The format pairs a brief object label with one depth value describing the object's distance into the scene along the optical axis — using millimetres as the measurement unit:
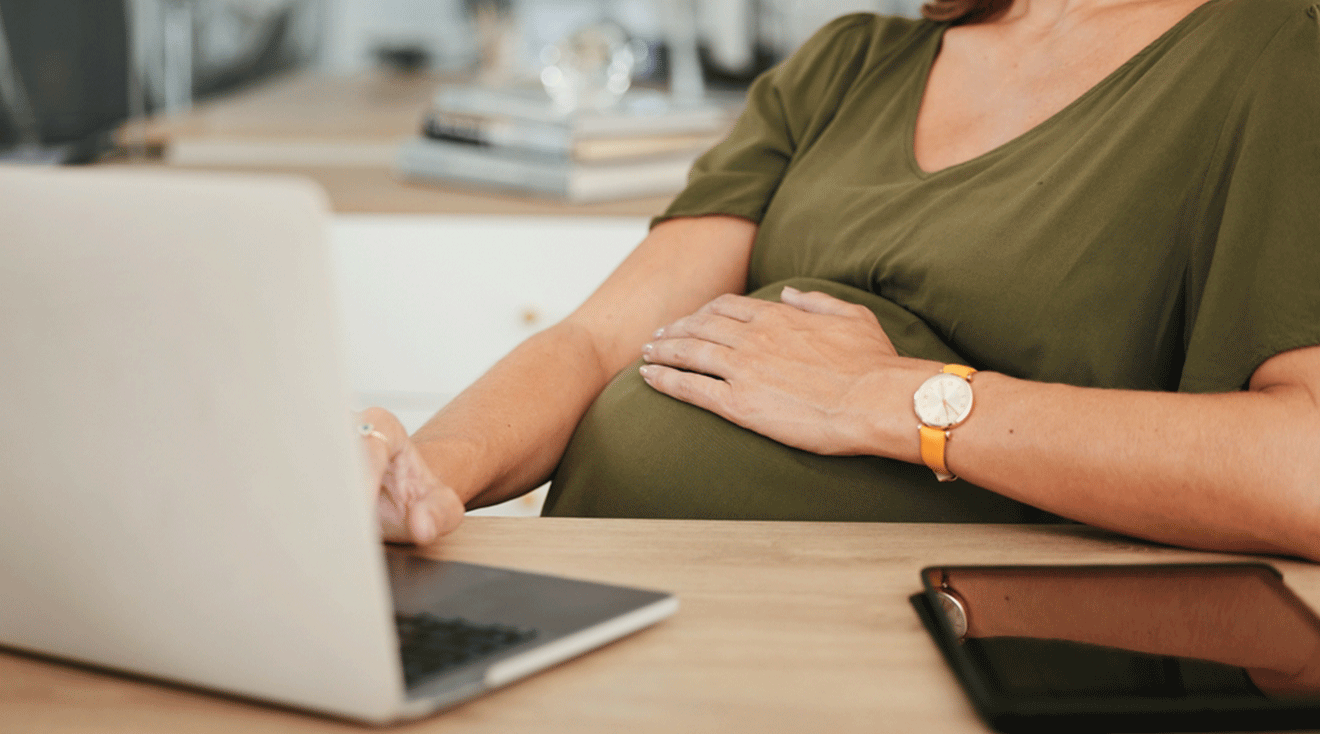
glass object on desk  2061
